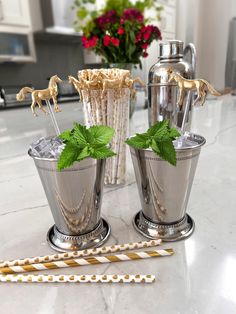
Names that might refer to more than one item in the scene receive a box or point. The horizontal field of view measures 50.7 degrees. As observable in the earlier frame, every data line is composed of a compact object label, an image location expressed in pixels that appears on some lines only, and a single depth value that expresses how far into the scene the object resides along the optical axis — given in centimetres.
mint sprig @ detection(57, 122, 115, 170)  30
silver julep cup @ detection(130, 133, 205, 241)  34
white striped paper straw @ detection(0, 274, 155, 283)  29
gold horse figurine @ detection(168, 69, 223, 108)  35
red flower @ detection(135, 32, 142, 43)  80
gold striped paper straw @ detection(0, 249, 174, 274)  31
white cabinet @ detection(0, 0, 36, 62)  179
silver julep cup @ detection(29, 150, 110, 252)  32
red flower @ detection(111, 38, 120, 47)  77
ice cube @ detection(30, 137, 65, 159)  34
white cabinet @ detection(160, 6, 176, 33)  214
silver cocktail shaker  62
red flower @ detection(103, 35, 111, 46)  77
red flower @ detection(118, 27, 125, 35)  75
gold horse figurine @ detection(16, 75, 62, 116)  36
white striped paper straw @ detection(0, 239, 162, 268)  32
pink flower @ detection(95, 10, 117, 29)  78
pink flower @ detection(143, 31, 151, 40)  80
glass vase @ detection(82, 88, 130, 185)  50
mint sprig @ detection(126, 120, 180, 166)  32
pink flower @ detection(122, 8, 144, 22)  77
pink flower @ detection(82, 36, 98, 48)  80
